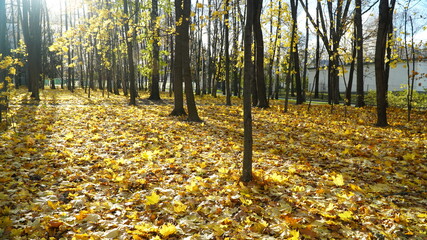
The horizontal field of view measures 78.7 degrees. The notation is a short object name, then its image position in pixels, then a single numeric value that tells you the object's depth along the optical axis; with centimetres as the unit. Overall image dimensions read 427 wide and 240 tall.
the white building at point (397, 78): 3328
